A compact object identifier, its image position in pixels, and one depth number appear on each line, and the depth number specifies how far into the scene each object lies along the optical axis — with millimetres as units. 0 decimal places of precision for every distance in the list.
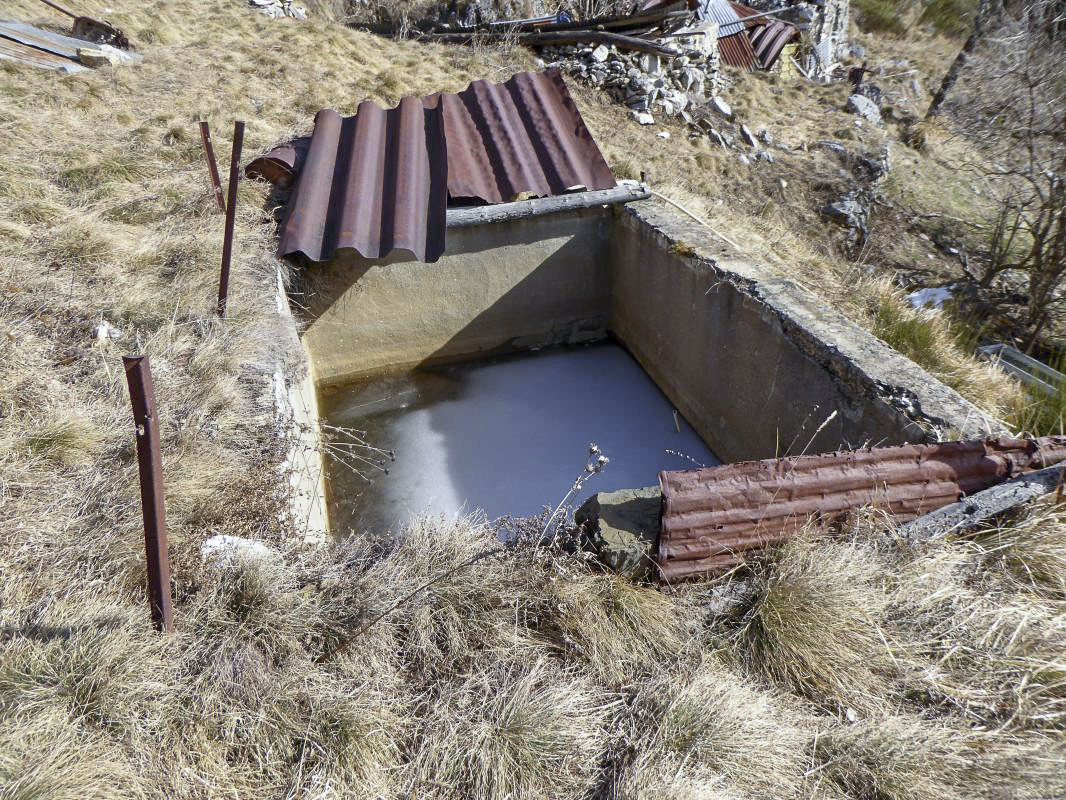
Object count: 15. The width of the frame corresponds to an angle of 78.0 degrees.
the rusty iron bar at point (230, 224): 3818
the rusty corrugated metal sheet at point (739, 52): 14703
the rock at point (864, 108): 12867
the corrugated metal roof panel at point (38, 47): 7336
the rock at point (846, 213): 9789
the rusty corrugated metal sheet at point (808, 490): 2461
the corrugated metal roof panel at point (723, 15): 15406
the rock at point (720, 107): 10688
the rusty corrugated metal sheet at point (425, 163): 5016
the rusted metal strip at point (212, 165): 4668
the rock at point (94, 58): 7590
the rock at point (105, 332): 3643
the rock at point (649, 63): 10250
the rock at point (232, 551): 2402
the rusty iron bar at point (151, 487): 1709
